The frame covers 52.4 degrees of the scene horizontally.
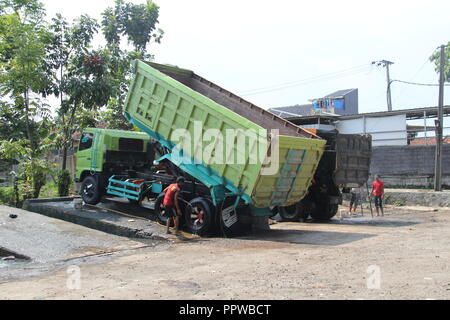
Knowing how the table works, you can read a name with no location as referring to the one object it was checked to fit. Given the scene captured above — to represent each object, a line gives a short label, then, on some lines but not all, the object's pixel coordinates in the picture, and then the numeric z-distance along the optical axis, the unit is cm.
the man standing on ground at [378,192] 1540
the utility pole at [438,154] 1844
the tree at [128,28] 2000
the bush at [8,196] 1600
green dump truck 934
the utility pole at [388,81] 3548
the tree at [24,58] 1554
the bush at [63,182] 1639
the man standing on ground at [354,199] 1608
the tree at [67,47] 1703
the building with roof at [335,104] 3794
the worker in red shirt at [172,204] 1025
